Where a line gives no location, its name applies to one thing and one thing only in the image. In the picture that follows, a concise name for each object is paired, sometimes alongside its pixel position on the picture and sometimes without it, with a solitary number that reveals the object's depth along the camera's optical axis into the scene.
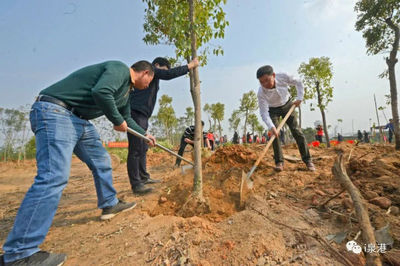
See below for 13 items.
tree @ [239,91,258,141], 19.66
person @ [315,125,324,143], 14.02
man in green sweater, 1.43
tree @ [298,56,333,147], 10.91
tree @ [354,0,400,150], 6.66
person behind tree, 5.12
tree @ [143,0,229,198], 2.52
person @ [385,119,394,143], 10.82
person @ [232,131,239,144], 16.92
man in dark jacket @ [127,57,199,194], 2.91
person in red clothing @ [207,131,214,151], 7.63
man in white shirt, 3.39
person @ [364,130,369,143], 17.09
